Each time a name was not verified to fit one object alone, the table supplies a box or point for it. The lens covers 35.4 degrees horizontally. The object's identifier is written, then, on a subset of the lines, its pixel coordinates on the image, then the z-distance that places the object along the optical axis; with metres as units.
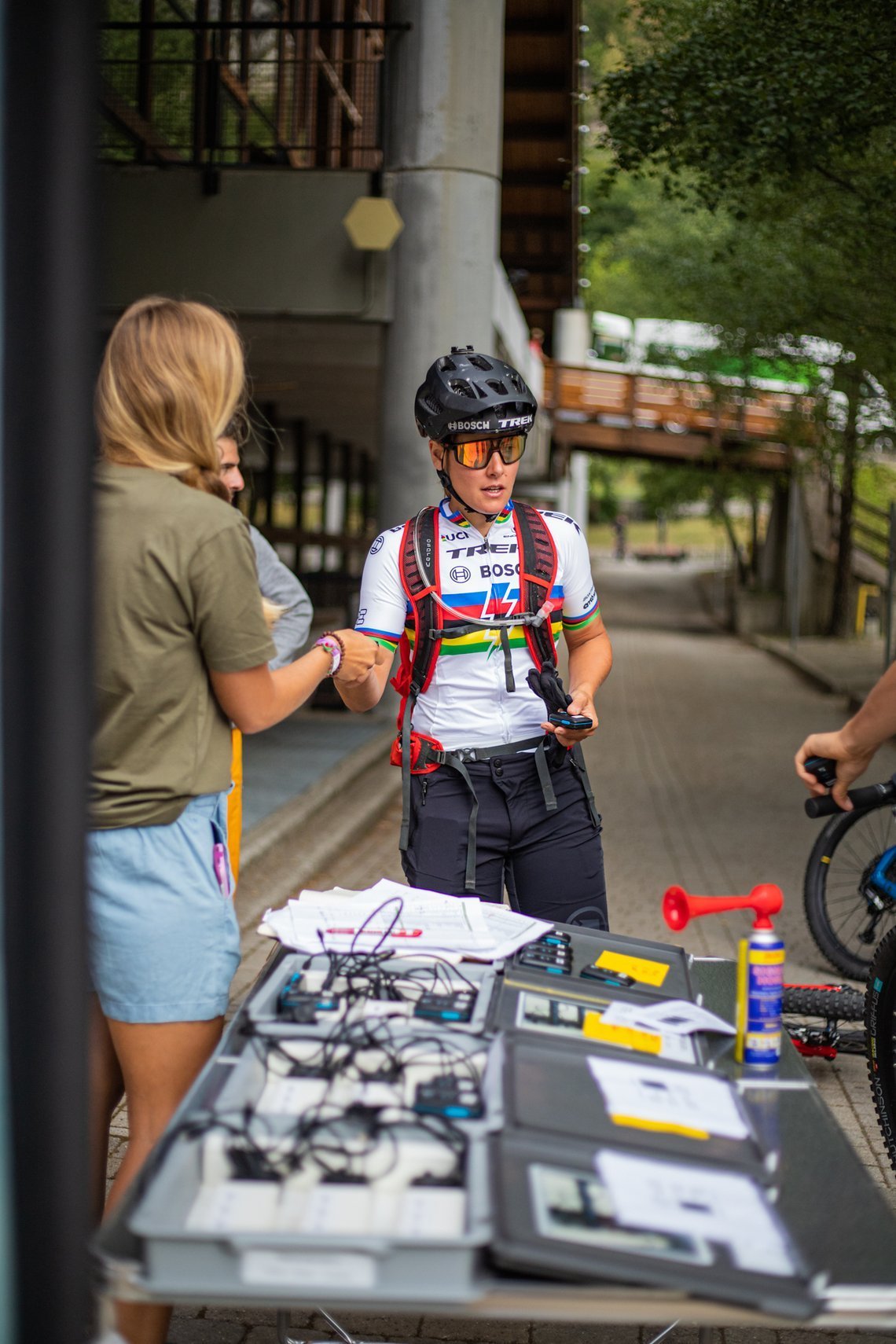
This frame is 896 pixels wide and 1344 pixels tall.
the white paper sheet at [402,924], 2.63
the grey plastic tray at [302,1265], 1.67
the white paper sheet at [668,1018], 2.42
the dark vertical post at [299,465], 24.48
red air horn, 2.40
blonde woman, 2.25
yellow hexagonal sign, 11.64
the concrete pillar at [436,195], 11.81
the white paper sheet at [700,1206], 1.73
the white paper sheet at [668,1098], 2.04
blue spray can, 2.33
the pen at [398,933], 2.66
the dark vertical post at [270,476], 21.31
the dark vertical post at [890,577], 13.87
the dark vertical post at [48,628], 1.31
